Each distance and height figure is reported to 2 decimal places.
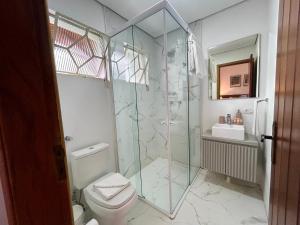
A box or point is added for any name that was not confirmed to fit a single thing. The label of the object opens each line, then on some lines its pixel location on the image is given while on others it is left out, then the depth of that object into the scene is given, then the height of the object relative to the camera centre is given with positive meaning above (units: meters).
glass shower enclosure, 1.81 -0.12
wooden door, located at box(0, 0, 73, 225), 0.33 -0.04
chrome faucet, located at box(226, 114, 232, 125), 2.08 -0.33
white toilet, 1.24 -0.84
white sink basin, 1.78 -0.44
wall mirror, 1.93 +0.40
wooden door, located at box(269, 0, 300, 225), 0.57 -0.12
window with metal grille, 1.46 +0.64
